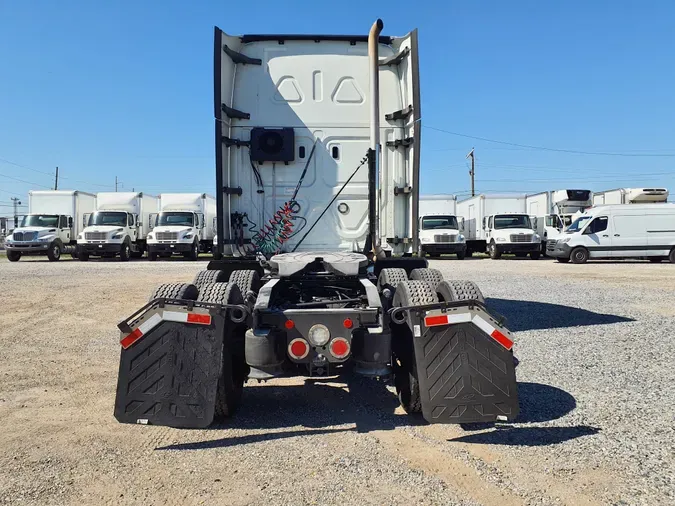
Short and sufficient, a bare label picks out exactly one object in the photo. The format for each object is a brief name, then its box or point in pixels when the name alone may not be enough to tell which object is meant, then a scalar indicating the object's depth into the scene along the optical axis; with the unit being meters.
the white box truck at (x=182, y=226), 24.31
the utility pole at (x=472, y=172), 55.72
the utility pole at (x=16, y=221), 25.46
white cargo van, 21.83
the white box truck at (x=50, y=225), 24.23
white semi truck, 3.62
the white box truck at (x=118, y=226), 23.98
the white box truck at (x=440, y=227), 25.05
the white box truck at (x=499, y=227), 25.81
